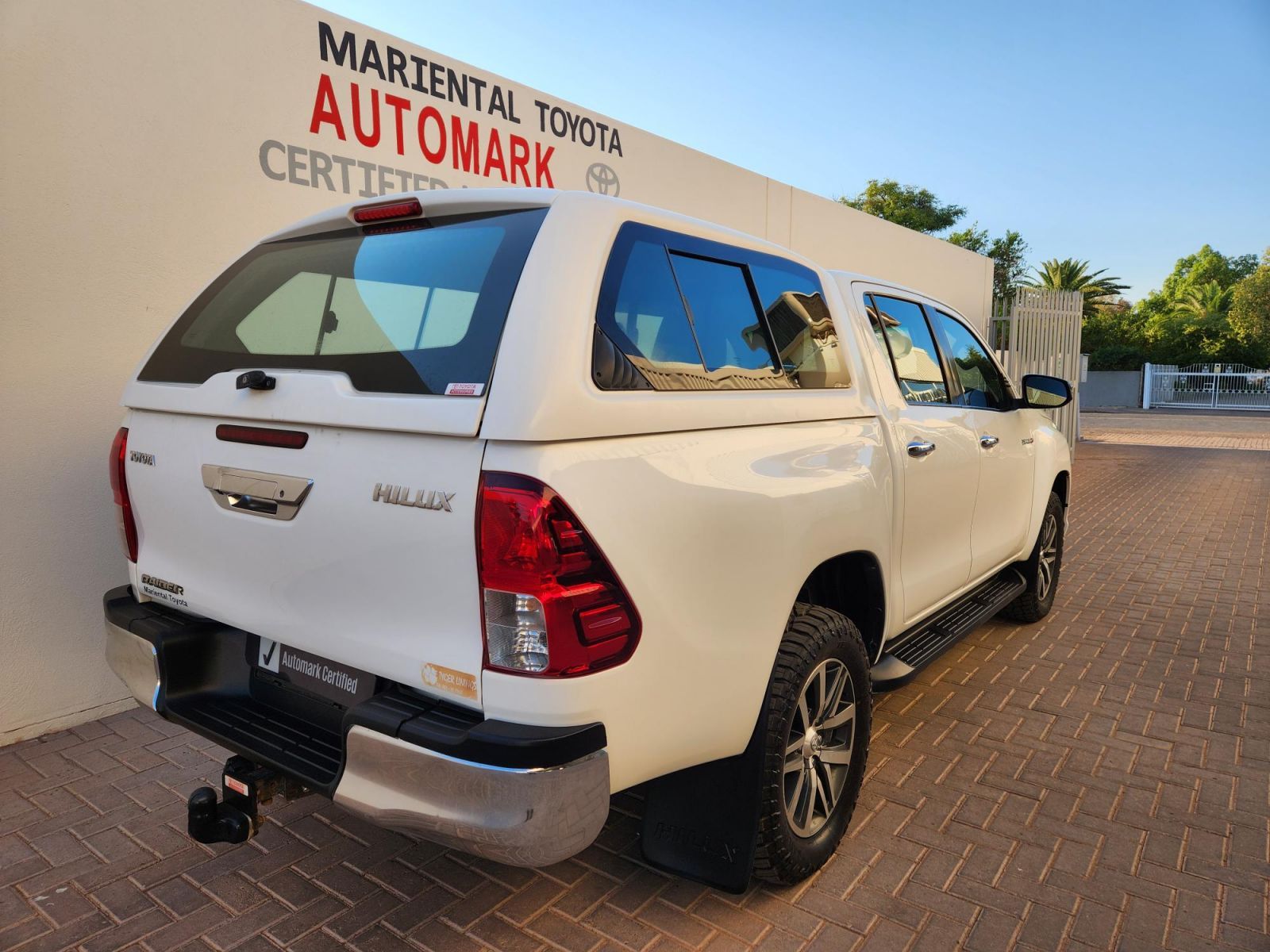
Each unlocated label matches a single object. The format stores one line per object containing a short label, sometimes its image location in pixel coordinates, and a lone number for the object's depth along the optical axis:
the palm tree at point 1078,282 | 48.44
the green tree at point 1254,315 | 40.47
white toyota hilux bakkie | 1.85
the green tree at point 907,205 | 43.41
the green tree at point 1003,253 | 45.17
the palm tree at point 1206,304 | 47.24
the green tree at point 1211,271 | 66.12
